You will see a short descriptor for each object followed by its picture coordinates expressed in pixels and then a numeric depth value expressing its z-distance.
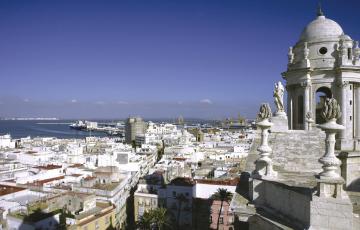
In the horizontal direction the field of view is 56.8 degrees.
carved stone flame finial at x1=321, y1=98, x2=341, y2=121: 7.76
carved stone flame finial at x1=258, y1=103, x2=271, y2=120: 10.79
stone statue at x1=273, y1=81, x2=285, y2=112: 14.64
